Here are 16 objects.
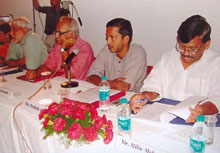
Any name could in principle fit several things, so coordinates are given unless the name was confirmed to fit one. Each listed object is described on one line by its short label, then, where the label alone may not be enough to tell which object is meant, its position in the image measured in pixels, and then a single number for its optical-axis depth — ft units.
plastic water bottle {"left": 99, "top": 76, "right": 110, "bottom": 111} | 5.36
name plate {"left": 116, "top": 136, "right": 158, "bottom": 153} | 3.74
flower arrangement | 3.88
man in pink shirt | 8.48
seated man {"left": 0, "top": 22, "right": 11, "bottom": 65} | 12.36
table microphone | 7.30
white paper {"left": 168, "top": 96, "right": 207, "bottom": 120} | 4.40
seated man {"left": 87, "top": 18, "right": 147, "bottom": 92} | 7.45
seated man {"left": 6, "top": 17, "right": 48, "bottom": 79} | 9.72
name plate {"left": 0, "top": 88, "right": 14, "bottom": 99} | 6.59
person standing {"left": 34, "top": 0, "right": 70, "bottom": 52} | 15.67
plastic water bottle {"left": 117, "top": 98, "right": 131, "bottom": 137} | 4.16
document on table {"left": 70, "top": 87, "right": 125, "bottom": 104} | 5.64
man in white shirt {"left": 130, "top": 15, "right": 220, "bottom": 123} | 5.22
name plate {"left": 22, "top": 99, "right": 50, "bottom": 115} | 5.32
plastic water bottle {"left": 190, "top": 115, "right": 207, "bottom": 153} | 3.43
